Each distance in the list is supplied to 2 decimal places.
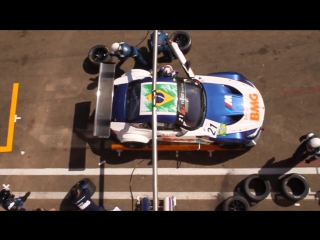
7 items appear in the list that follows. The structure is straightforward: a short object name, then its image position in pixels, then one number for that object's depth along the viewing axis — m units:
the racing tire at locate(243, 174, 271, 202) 6.76
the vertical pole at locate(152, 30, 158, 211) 5.46
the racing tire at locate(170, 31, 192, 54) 8.10
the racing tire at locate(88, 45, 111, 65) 8.16
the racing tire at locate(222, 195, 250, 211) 6.63
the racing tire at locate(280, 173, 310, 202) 6.71
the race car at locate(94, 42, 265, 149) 6.43
